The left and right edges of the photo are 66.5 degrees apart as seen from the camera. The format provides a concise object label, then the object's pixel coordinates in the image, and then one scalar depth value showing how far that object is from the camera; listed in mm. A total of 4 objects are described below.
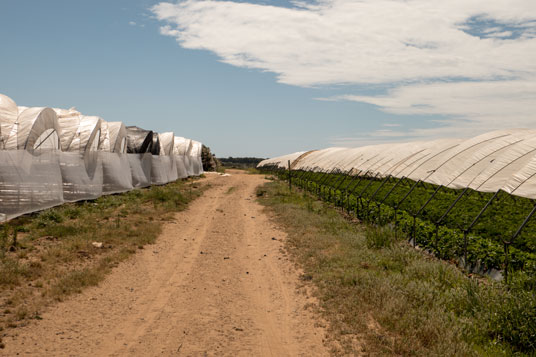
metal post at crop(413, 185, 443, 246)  11253
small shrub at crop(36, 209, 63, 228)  11450
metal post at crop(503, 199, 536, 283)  6969
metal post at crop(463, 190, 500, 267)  9040
